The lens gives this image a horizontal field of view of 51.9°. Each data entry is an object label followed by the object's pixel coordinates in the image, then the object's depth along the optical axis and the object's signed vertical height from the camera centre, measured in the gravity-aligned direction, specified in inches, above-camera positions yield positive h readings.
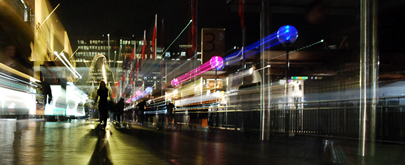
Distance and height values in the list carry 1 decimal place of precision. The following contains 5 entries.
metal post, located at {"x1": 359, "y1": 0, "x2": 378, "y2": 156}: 328.8 +28.4
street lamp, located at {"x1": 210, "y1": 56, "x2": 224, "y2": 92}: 1040.8 +98.3
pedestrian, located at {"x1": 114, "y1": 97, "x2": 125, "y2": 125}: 1026.5 -20.9
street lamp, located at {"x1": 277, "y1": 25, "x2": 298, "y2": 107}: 728.7 +118.4
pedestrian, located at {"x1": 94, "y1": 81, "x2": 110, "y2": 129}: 565.0 +0.7
